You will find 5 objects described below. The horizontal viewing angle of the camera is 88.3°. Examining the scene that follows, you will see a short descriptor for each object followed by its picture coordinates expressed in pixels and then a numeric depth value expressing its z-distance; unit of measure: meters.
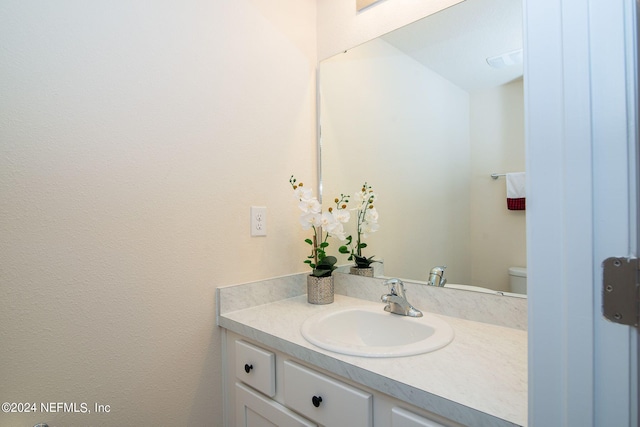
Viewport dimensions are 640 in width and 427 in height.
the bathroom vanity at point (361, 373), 0.65
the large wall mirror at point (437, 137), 1.09
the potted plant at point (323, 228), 1.33
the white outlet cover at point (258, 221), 1.31
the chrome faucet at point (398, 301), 1.15
